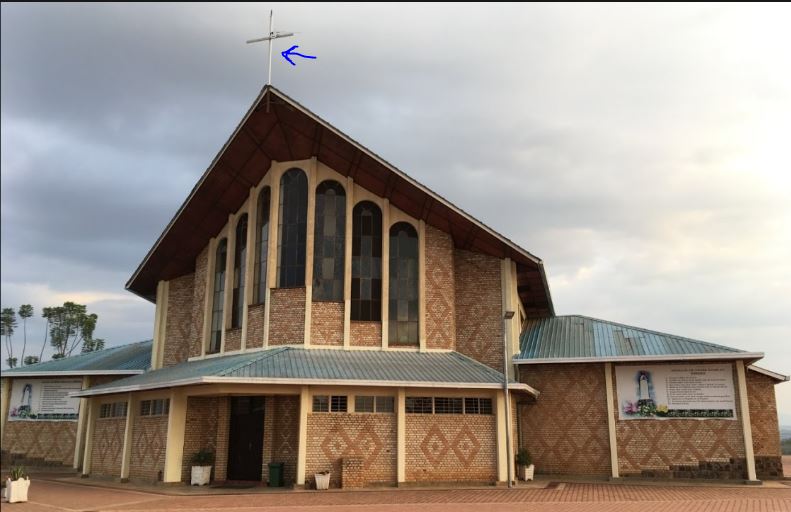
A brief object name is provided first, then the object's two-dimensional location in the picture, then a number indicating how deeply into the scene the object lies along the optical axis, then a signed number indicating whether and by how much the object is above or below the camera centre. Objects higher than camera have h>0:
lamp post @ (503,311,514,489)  19.73 -0.80
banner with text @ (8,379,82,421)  28.02 +0.12
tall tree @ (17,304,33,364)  86.19 +11.86
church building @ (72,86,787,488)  19.95 +1.35
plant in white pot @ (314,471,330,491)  18.81 -2.16
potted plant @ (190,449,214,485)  20.45 -1.94
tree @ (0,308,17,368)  83.19 +10.19
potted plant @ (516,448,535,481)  21.56 -1.90
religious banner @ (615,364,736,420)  21.84 +0.56
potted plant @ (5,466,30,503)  16.47 -2.09
